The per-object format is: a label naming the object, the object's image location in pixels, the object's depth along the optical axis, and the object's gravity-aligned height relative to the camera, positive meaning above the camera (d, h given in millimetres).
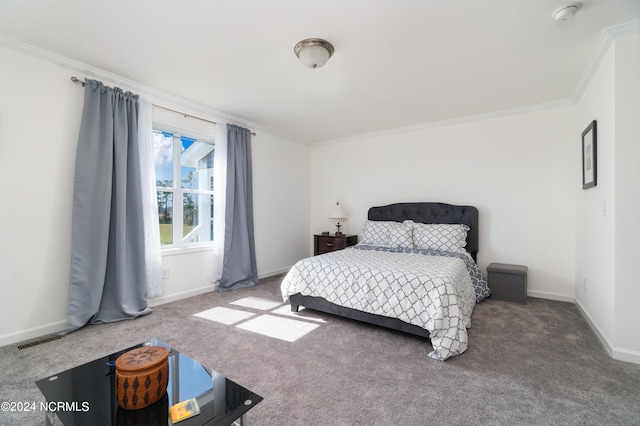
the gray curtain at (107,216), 2691 -38
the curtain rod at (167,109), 2701 +1238
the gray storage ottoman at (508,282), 3404 -883
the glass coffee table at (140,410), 1083 -775
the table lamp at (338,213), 4918 -43
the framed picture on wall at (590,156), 2621 +507
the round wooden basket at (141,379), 1119 -661
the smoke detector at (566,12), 1928 +1340
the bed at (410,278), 2288 -638
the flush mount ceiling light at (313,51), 2316 +1311
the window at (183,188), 3604 +319
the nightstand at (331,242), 4773 -537
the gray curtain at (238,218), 4051 -97
